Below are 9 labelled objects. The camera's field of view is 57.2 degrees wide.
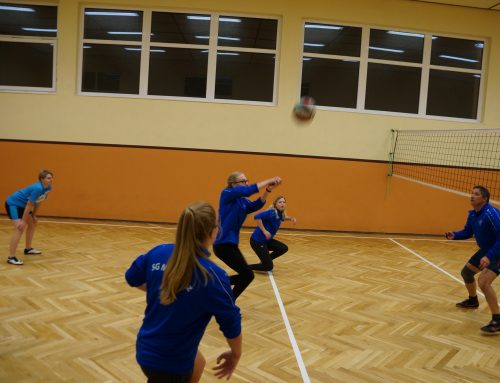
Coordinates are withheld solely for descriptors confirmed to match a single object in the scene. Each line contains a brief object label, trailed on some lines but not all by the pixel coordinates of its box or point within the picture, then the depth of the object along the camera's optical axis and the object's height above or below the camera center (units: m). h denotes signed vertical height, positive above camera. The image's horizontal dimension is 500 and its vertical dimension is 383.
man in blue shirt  4.51 -0.94
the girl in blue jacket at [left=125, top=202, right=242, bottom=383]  1.84 -0.67
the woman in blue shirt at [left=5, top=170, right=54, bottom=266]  5.89 -1.09
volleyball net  10.02 -0.09
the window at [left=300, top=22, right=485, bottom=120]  10.12 +1.79
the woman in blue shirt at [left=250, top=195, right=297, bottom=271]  6.23 -1.29
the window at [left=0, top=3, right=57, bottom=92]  9.95 +1.74
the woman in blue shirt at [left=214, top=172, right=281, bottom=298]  4.44 -0.87
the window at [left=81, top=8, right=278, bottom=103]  9.90 +1.80
